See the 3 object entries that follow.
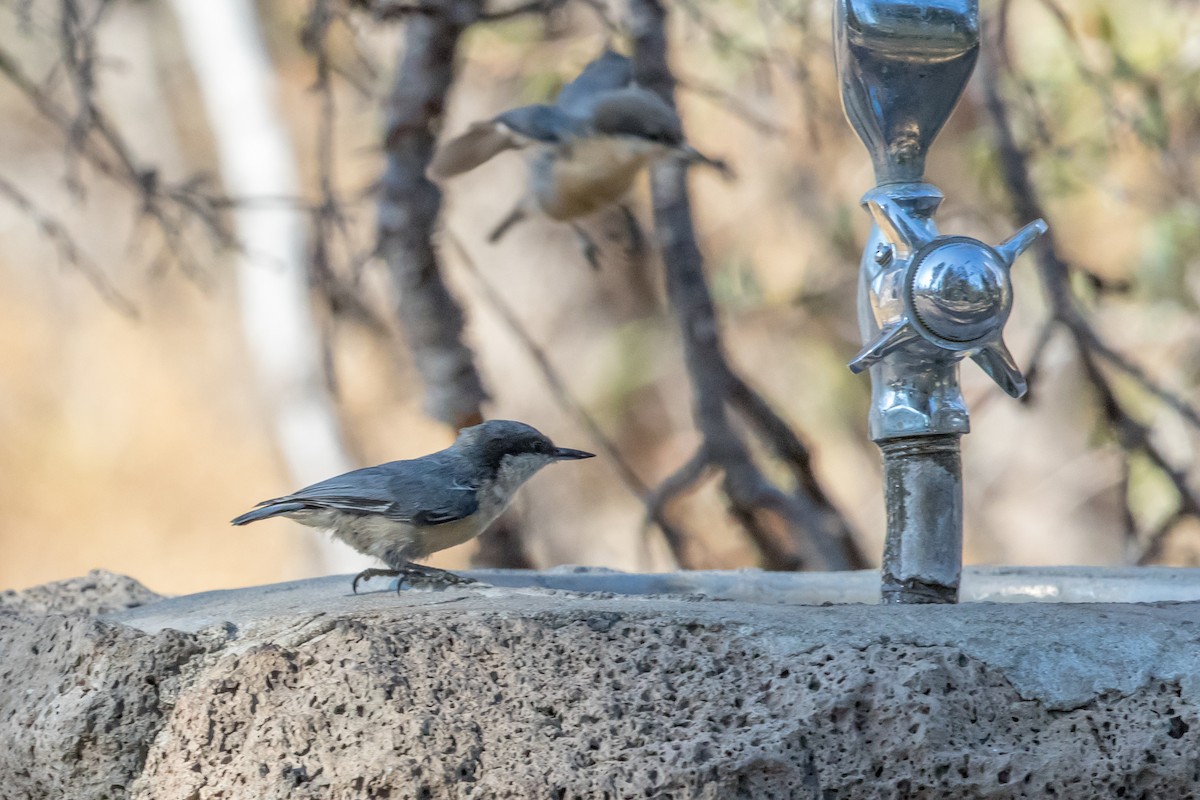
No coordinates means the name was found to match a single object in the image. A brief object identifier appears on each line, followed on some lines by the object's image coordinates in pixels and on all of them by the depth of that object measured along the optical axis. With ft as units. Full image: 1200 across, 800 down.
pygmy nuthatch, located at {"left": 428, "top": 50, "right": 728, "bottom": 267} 21.75
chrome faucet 10.73
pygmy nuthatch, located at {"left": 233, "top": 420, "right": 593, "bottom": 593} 13.93
